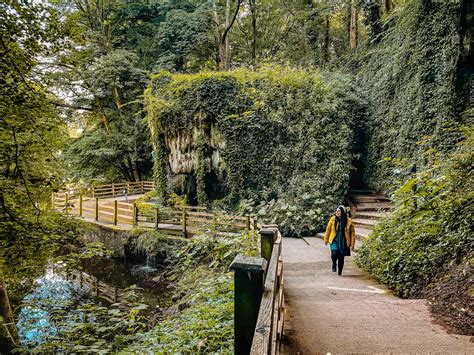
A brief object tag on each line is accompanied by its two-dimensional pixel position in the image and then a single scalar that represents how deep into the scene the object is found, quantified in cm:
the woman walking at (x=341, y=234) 627
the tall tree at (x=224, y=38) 1783
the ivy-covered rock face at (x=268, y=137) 1206
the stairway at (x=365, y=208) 1048
